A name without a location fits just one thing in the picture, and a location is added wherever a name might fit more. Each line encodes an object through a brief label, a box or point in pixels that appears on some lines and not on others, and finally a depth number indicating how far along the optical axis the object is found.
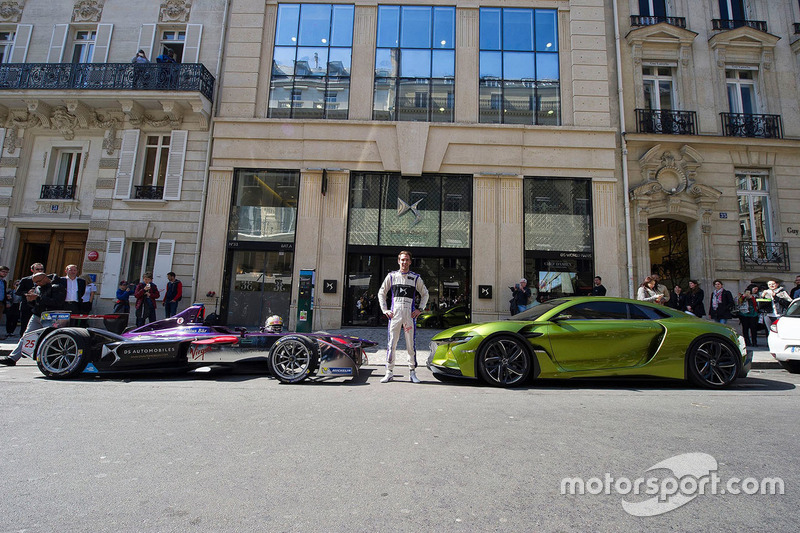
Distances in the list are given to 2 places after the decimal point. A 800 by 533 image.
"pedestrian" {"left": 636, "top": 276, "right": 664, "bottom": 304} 8.98
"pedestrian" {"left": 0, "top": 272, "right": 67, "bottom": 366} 7.18
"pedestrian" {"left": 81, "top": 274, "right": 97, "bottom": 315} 8.46
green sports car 5.74
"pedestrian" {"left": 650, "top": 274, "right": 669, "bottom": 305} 8.84
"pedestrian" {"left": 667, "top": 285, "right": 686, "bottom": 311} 11.15
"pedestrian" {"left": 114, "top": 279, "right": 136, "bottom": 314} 11.83
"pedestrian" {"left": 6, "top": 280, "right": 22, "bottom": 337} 10.66
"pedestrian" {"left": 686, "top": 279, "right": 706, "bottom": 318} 10.66
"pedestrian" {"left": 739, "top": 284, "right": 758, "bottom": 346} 10.34
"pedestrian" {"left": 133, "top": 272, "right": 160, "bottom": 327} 11.06
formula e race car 5.93
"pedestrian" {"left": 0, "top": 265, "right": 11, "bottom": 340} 10.09
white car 7.30
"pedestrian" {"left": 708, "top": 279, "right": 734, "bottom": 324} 10.51
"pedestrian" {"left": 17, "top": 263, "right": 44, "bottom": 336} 7.66
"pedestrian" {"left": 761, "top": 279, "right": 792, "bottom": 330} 9.62
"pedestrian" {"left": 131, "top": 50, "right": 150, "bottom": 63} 13.75
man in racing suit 6.34
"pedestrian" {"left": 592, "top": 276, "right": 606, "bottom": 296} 11.73
